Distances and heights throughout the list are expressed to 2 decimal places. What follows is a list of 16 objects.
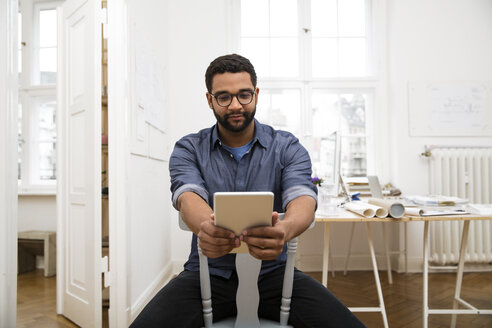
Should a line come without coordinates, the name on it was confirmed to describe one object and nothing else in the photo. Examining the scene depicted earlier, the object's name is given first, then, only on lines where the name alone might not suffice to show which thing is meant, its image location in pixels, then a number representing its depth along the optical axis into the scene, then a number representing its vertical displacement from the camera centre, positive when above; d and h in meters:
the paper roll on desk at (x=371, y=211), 1.70 -0.24
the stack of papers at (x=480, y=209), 1.75 -0.25
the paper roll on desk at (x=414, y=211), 1.74 -0.25
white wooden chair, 0.95 -0.38
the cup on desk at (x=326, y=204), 1.85 -0.22
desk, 1.70 -0.49
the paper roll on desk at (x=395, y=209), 1.68 -0.23
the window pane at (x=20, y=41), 3.54 +1.46
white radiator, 2.88 -0.24
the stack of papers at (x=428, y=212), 1.73 -0.26
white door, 1.84 +0.04
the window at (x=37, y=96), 3.50 +0.82
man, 0.93 -0.11
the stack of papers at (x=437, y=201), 1.93 -0.22
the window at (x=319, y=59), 3.25 +1.15
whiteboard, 3.03 +0.56
